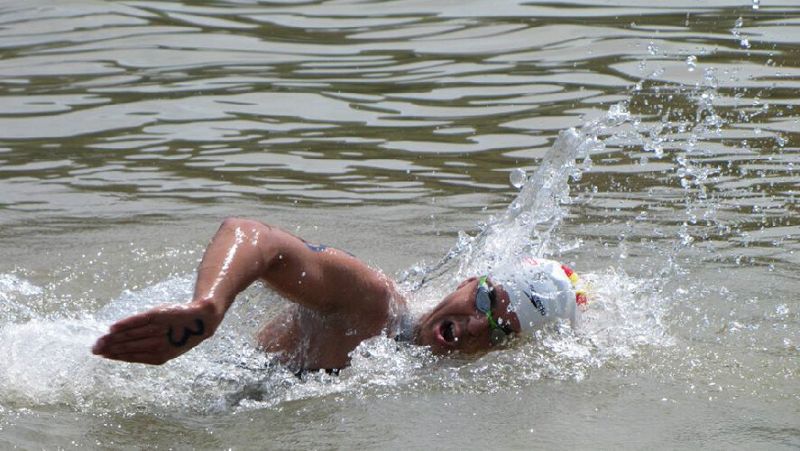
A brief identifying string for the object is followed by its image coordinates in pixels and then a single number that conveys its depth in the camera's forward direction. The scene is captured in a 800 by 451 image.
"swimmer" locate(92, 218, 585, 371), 10.99
